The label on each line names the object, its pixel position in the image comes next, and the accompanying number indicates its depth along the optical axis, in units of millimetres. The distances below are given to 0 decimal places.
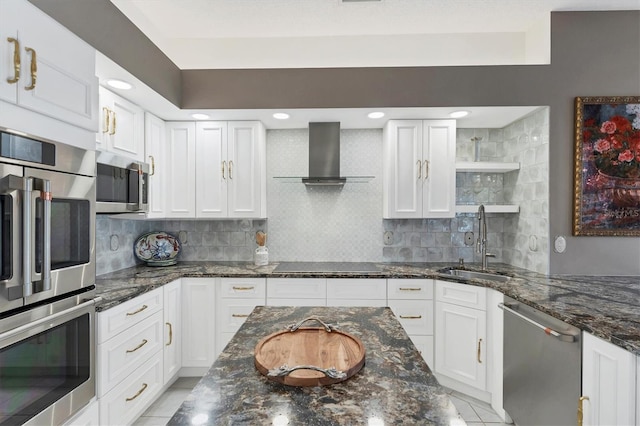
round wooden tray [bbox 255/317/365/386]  839
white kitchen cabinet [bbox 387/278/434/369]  2557
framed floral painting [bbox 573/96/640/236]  2305
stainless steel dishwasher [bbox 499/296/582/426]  1515
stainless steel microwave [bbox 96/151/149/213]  1864
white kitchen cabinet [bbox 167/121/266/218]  2869
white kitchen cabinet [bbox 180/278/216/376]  2609
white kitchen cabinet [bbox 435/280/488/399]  2311
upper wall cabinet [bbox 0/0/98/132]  1179
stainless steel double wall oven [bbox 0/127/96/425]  1138
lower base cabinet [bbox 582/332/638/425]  1226
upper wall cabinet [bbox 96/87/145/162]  2072
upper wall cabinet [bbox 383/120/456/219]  2791
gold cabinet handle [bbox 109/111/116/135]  2139
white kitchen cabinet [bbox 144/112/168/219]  2611
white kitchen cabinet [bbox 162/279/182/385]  2379
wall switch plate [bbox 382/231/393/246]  3154
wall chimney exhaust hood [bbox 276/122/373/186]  2943
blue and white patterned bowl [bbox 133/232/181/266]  2873
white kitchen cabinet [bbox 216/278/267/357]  2615
